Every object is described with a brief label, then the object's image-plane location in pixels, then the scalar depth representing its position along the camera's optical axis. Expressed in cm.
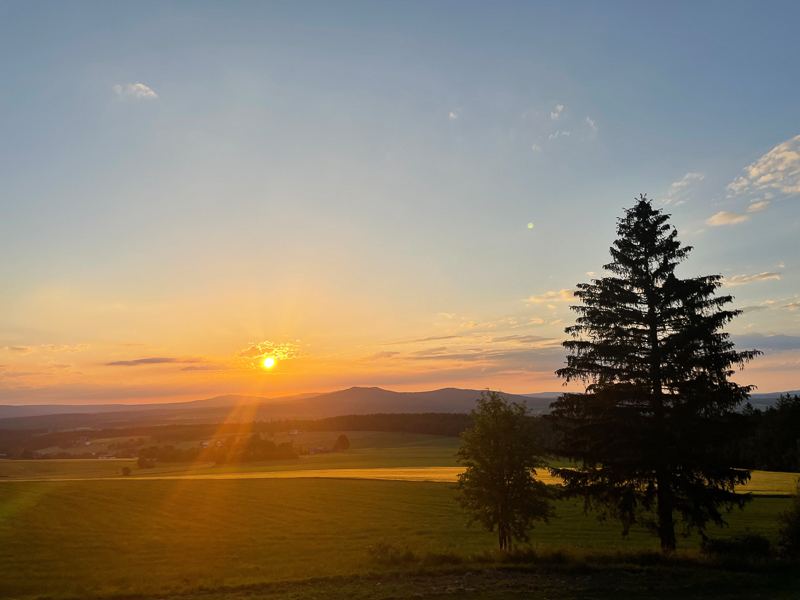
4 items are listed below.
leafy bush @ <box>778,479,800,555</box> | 2377
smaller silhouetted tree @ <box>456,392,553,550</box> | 2405
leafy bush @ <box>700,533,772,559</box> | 1951
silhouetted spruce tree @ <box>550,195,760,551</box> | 2055
